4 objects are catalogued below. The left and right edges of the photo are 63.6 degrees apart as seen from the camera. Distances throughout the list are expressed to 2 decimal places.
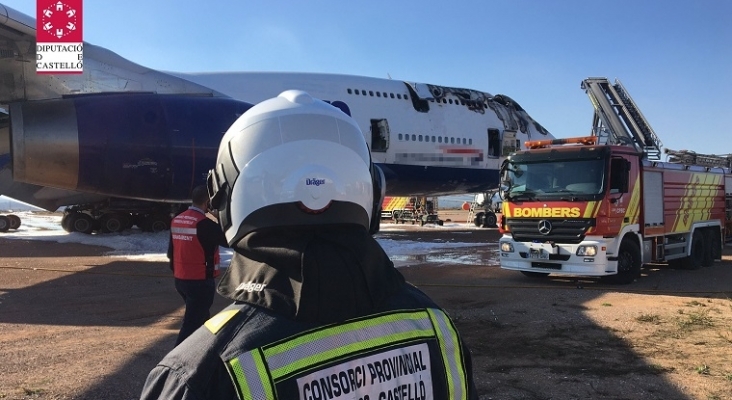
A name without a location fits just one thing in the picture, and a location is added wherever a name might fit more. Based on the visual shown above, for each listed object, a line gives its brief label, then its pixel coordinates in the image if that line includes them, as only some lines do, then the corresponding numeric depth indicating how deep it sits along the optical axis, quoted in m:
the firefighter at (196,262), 5.51
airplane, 9.72
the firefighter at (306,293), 1.33
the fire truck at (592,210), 10.32
